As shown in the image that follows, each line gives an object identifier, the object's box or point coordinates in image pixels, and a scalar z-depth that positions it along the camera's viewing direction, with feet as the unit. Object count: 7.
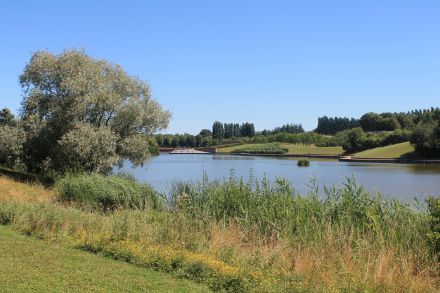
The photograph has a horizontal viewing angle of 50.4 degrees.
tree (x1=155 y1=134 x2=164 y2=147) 618.07
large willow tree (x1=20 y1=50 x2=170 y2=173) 90.22
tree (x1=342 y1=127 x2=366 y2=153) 449.11
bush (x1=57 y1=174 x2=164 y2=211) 61.16
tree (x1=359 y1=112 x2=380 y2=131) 583.58
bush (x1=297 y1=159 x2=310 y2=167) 283.38
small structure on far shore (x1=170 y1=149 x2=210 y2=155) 582.35
